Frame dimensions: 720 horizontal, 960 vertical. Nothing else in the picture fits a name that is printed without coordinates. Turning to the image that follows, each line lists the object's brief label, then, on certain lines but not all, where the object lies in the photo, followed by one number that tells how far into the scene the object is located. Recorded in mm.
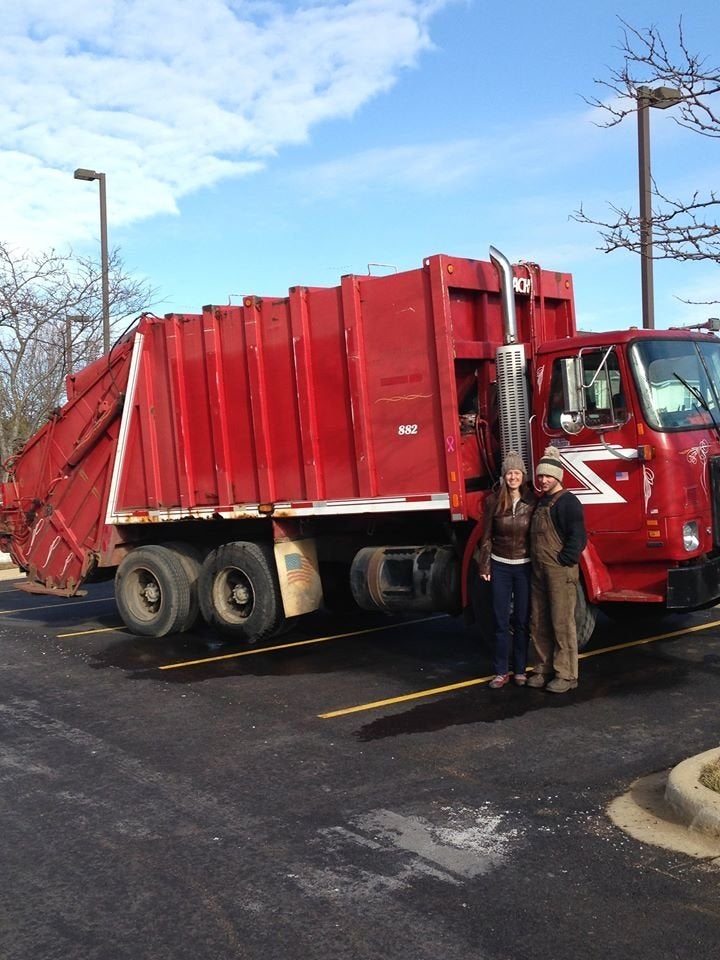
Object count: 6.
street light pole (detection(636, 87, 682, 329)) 11898
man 7137
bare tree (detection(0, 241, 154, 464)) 20719
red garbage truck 7719
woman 7398
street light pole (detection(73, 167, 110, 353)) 19188
